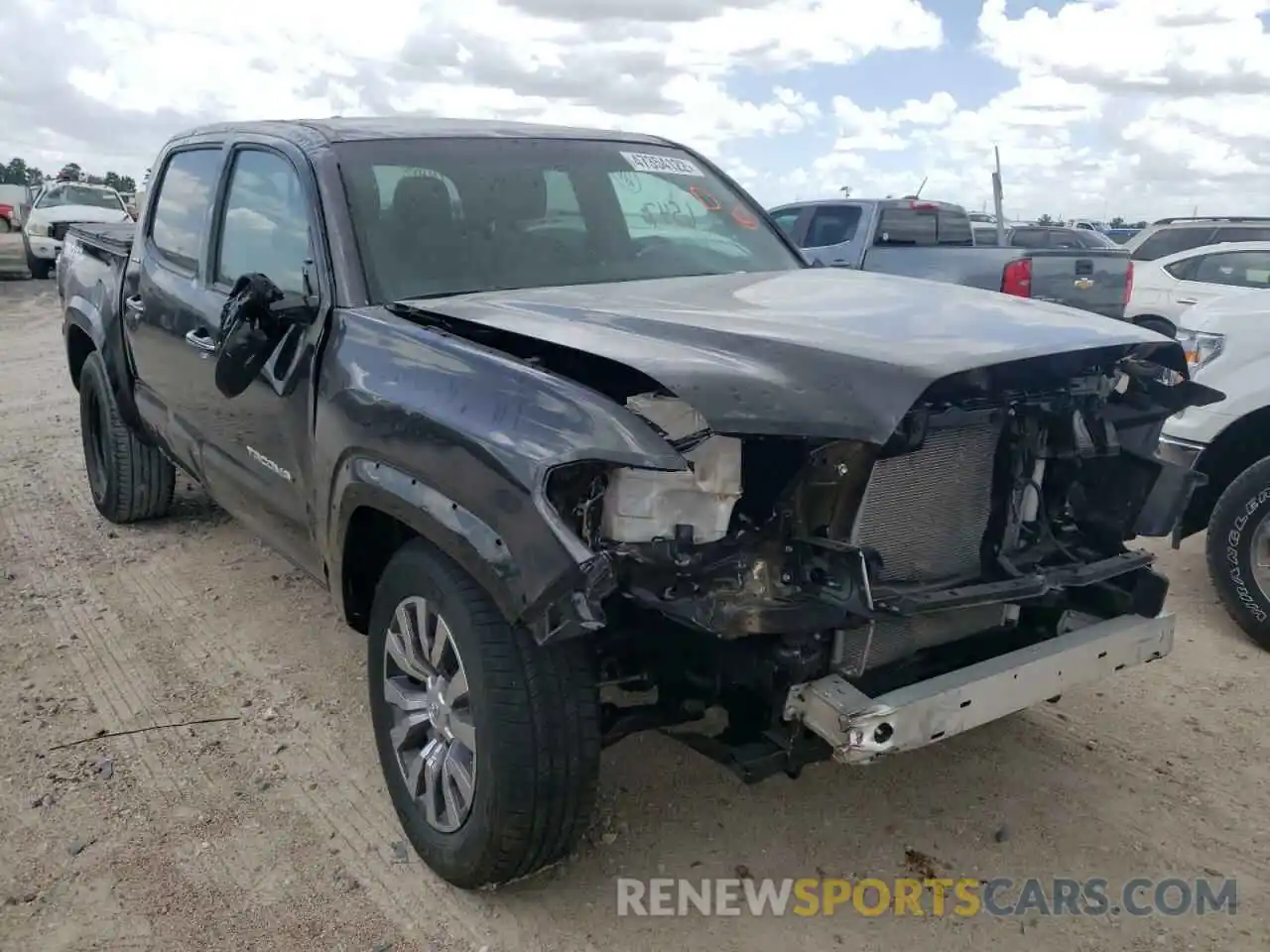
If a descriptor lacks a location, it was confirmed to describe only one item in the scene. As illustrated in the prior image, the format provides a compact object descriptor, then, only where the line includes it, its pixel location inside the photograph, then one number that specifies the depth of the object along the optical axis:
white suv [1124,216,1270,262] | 12.60
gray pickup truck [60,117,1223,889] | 2.46
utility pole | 11.93
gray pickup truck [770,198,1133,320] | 9.43
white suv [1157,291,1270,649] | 4.44
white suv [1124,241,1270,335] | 9.84
